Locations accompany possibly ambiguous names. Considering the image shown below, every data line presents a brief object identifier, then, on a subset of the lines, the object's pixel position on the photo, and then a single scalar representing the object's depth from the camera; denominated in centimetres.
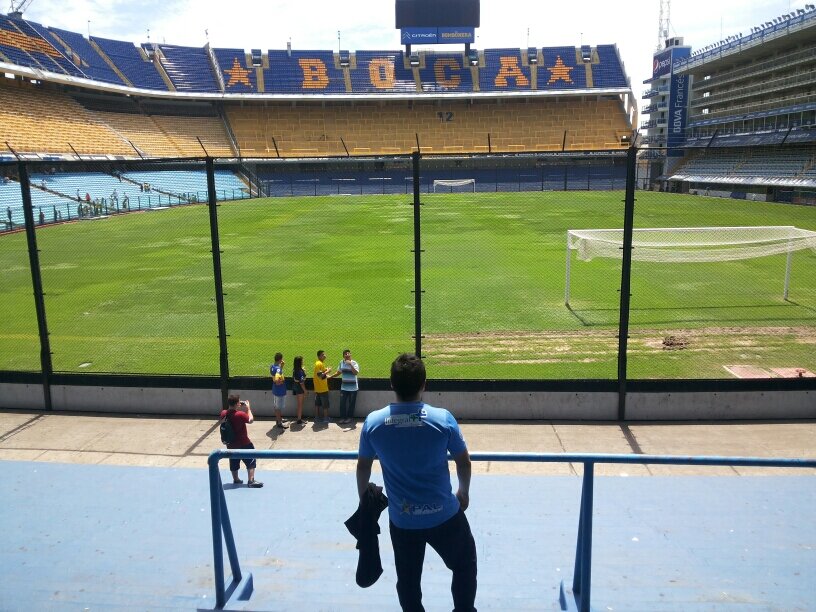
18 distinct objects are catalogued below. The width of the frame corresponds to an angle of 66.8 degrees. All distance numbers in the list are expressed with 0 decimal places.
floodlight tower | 8688
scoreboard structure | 7175
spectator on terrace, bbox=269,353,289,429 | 841
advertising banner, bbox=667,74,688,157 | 6788
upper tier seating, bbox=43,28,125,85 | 5566
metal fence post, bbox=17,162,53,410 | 861
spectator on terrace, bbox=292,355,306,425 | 849
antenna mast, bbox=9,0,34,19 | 5209
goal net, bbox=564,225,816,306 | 1504
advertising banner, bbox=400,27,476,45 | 7244
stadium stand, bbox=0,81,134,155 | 4269
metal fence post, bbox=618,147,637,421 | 801
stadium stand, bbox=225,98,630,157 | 6550
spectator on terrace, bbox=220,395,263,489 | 669
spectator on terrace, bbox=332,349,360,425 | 844
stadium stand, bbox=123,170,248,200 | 4559
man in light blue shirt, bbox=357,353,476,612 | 287
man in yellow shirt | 852
